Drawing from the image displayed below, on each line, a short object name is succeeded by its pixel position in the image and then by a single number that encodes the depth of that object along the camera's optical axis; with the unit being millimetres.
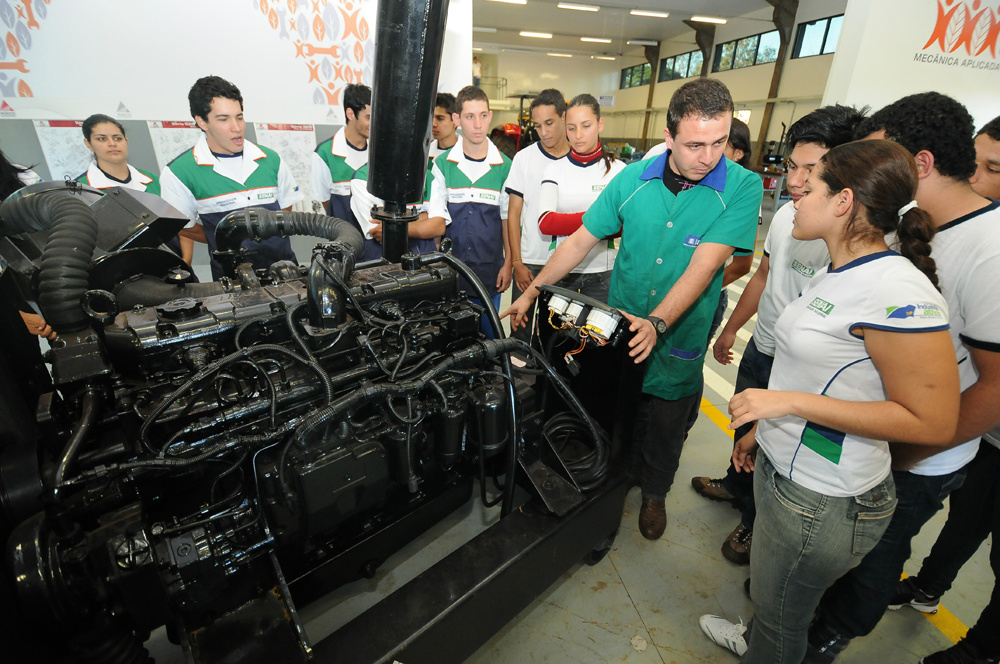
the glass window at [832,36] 9789
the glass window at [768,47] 11470
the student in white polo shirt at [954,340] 1085
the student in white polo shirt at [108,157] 2756
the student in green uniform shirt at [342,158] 3055
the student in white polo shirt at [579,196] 2615
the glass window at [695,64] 14234
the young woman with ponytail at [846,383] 868
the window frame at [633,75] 16609
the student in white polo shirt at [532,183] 2777
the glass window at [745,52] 12164
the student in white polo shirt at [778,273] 1650
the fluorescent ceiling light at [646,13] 10707
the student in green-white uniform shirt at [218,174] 2480
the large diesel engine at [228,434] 933
